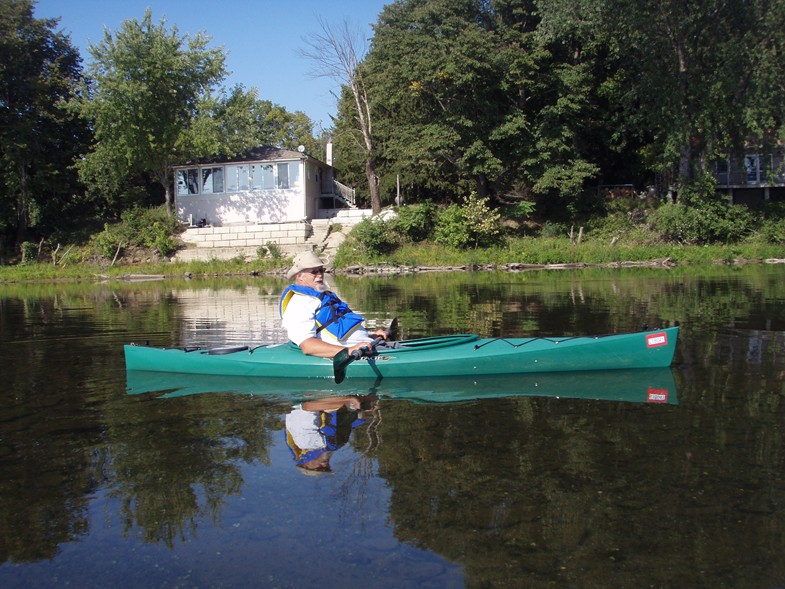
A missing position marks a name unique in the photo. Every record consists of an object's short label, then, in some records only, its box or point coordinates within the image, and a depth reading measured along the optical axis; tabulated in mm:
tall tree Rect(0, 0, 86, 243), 33094
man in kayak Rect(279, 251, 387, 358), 7281
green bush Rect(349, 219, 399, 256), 30312
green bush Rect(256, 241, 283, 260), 30312
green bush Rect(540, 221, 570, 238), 31206
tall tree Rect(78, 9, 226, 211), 31734
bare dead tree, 35719
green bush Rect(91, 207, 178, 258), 32062
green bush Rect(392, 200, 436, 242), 31094
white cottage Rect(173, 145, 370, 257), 35000
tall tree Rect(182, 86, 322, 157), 32438
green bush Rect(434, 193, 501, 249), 30391
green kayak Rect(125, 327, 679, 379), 7238
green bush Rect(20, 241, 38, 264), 31922
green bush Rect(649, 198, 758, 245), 29109
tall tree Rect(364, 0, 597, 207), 30875
